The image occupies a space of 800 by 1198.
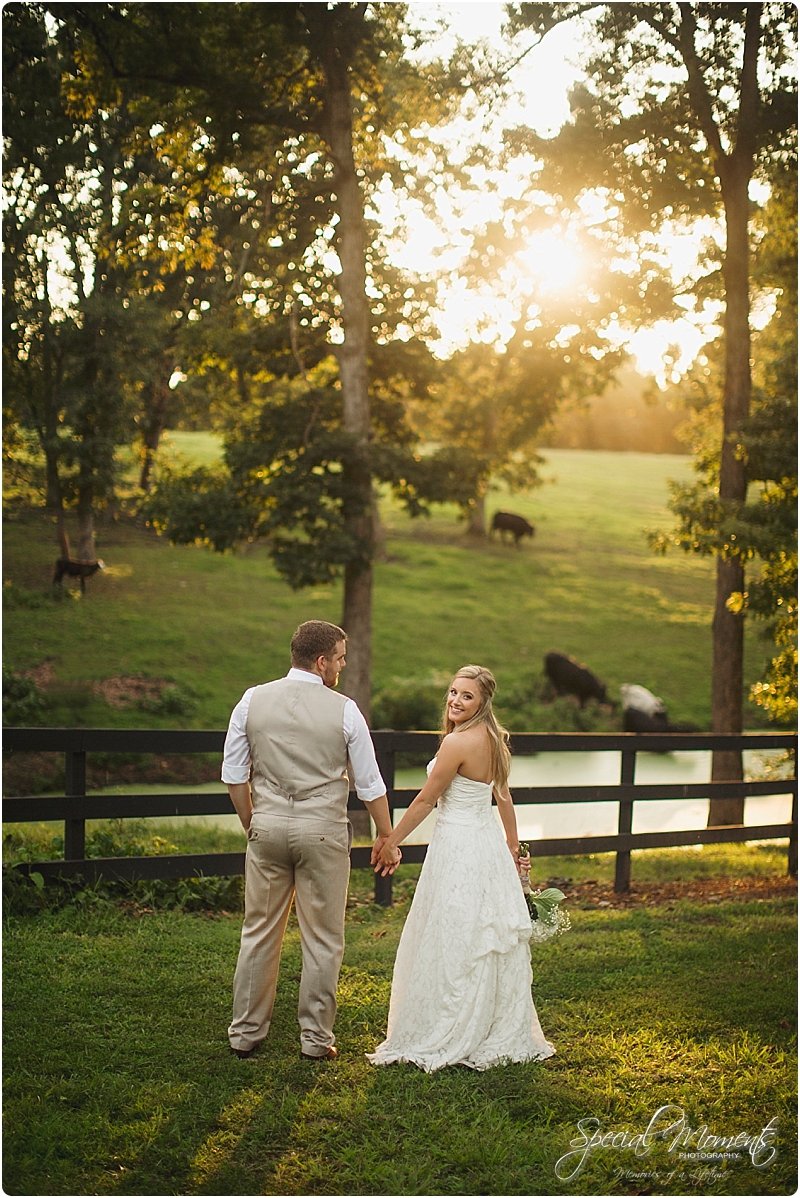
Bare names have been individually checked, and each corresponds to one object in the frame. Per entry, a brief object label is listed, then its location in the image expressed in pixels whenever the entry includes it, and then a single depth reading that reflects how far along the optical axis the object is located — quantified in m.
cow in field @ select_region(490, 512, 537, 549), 36.33
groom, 4.63
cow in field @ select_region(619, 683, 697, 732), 20.38
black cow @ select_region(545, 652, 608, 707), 21.95
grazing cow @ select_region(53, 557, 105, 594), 24.48
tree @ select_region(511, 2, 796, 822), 11.89
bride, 4.70
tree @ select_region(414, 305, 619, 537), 13.91
